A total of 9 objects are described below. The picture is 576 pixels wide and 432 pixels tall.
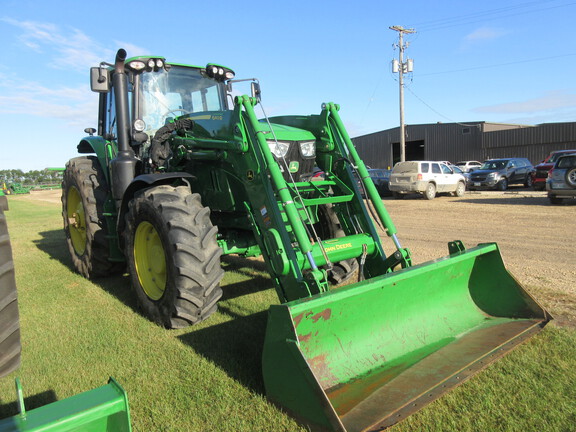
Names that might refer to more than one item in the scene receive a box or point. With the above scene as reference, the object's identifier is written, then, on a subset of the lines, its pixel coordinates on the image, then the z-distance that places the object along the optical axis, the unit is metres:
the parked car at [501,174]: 21.48
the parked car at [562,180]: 13.34
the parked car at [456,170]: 19.98
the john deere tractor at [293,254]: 2.93
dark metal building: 30.80
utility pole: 27.66
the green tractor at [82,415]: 1.62
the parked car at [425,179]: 18.09
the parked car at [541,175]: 18.81
